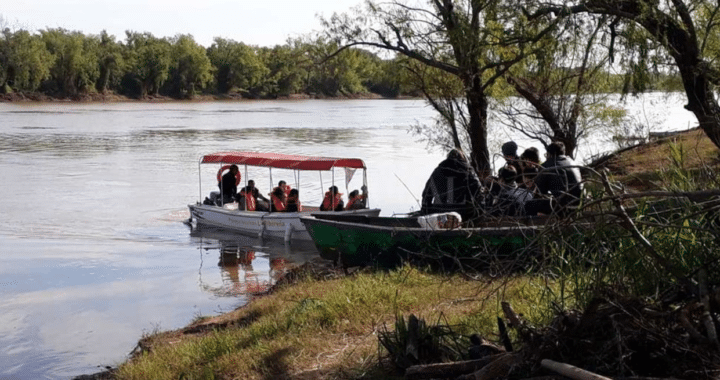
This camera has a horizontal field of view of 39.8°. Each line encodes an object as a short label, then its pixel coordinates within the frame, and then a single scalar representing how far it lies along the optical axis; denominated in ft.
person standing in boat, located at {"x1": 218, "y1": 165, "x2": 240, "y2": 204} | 82.28
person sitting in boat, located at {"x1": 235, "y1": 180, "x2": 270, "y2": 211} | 78.64
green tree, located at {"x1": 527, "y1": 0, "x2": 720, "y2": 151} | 43.98
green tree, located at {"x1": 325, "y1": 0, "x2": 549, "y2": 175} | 56.44
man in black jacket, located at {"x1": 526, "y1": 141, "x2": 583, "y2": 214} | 36.18
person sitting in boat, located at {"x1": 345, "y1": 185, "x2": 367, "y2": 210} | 74.38
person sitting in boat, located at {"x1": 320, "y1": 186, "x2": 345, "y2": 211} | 74.13
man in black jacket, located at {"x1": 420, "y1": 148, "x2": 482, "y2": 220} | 42.60
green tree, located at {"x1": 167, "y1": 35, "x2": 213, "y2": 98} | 366.63
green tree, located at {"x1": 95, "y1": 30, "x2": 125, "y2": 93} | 350.64
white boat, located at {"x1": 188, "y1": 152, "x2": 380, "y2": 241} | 73.15
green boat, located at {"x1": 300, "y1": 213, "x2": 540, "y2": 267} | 36.86
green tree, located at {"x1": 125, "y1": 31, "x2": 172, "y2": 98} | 357.41
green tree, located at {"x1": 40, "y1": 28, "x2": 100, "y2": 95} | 339.98
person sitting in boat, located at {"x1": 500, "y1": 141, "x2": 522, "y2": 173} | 39.99
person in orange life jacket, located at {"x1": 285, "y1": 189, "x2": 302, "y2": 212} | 75.25
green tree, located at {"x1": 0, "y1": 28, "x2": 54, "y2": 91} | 320.09
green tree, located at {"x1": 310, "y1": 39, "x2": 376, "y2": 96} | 68.85
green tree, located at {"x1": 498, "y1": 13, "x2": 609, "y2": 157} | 70.28
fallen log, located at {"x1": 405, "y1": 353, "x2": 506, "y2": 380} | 19.56
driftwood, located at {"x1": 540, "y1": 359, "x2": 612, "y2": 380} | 16.39
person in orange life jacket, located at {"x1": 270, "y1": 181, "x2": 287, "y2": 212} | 76.02
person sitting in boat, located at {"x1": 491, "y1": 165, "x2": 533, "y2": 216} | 38.68
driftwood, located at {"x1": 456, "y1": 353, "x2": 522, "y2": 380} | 18.63
